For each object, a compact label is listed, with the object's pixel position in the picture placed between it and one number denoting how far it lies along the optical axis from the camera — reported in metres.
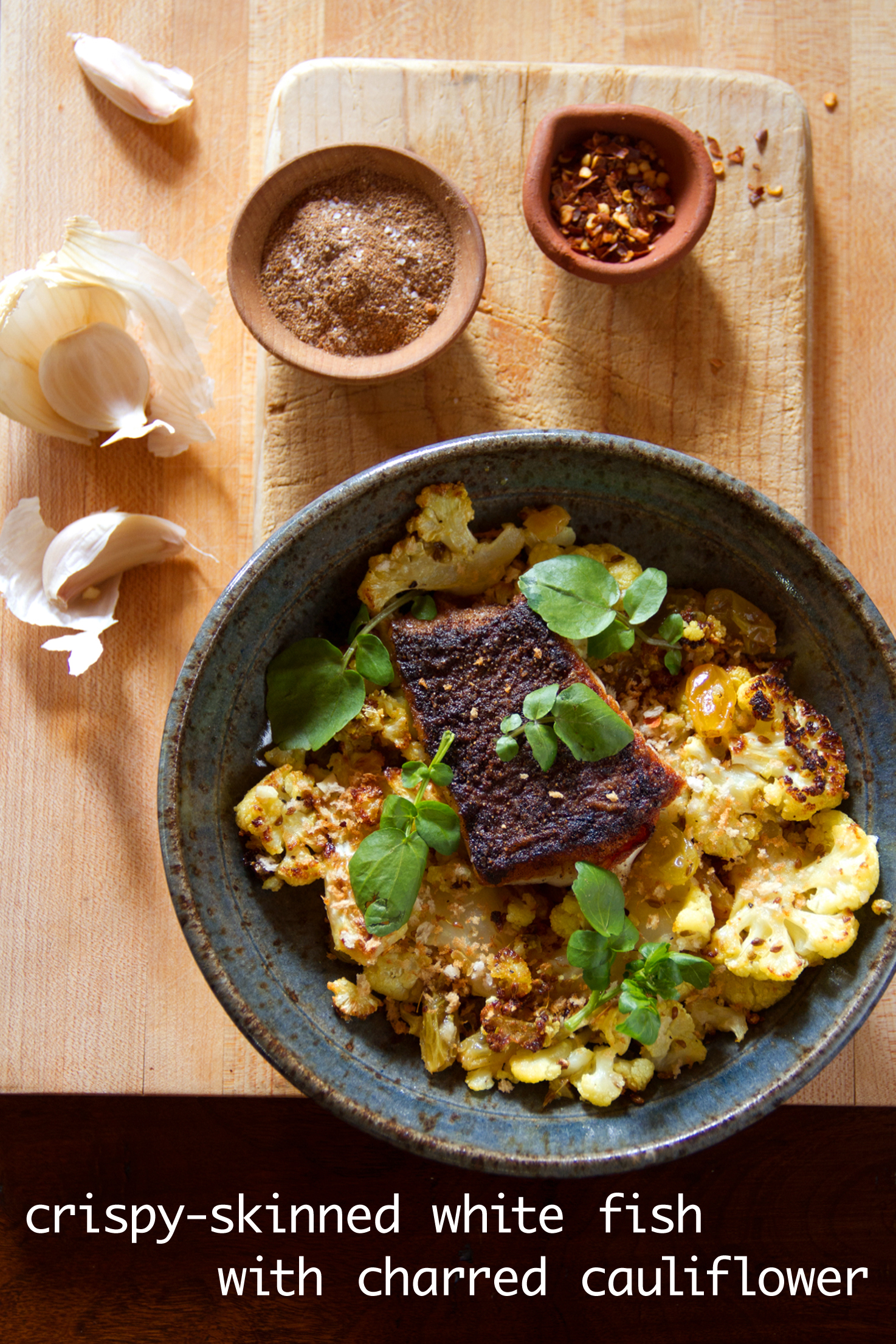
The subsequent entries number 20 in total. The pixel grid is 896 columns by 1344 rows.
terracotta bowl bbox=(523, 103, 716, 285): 0.71
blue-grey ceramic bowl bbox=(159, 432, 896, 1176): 0.67
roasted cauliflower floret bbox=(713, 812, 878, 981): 0.67
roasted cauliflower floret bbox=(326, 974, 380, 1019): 0.68
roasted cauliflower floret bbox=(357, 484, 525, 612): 0.68
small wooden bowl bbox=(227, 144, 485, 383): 0.71
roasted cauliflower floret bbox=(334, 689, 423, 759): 0.69
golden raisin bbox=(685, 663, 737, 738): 0.69
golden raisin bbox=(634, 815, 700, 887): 0.68
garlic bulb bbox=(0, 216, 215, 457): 0.73
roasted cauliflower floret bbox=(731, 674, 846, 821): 0.68
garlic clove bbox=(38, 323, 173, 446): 0.73
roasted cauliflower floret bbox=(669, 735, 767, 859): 0.68
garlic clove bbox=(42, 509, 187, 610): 0.74
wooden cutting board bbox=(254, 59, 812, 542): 0.74
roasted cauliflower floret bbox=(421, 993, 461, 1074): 0.68
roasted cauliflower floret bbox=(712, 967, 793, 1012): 0.68
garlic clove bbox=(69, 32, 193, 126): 0.75
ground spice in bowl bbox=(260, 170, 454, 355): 0.72
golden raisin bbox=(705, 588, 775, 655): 0.70
